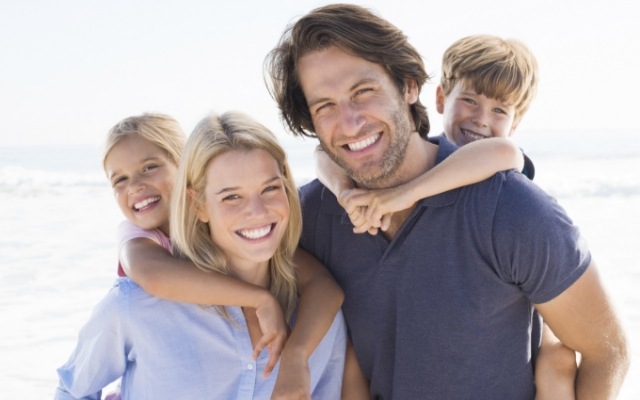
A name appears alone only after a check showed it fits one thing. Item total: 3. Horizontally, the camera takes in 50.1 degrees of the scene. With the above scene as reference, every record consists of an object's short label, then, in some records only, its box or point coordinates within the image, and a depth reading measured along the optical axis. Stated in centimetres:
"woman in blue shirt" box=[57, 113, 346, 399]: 251
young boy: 394
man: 237
